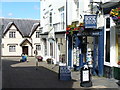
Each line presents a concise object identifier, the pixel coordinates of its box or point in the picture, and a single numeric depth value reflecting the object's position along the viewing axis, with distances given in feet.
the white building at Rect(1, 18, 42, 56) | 164.55
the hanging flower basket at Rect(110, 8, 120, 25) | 42.04
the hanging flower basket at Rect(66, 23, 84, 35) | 57.52
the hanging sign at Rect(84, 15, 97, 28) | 53.16
